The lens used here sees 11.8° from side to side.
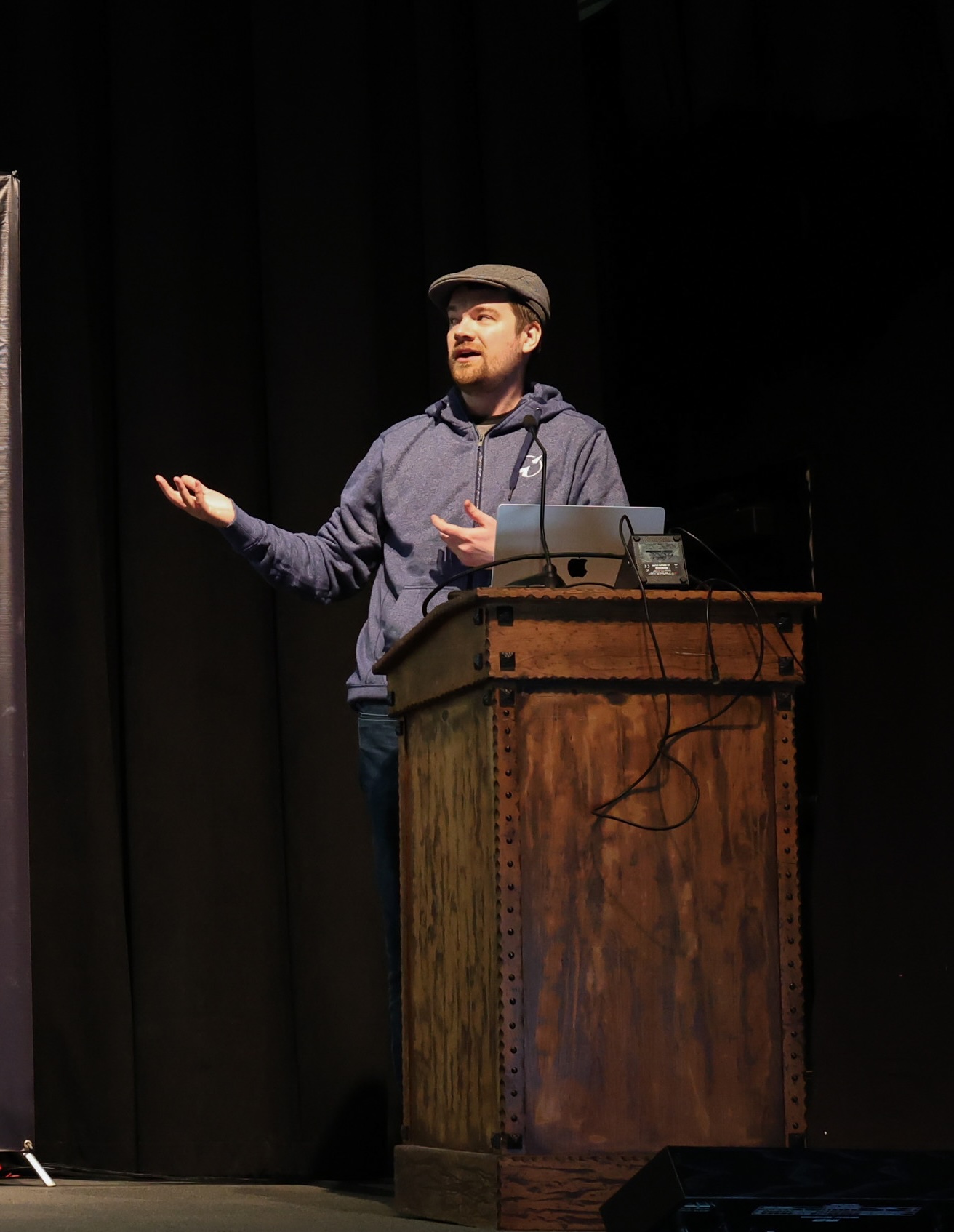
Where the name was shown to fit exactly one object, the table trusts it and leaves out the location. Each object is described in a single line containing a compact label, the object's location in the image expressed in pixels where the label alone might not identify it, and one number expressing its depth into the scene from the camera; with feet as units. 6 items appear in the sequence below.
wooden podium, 26.34
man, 29.48
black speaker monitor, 24.90
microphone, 26.90
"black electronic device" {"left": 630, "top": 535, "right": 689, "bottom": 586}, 26.75
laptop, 26.92
